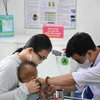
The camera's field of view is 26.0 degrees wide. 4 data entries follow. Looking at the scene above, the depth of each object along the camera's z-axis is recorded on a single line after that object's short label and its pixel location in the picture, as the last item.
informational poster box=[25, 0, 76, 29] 2.83
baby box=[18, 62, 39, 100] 1.48
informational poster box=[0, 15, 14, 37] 2.71
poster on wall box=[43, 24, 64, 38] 2.55
